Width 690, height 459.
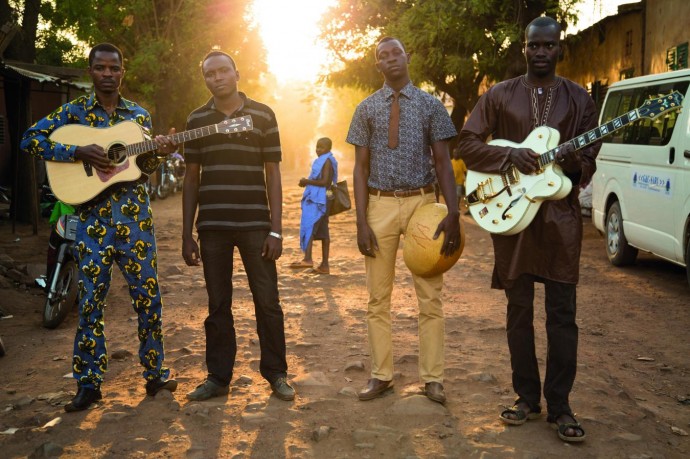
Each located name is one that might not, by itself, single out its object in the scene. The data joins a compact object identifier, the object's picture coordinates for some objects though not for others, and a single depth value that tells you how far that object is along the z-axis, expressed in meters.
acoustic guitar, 4.62
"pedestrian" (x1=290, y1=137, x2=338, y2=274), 9.91
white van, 8.14
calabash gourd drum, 4.62
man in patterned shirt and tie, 4.71
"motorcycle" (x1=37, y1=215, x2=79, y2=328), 6.93
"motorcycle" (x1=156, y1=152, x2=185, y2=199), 24.67
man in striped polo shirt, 4.81
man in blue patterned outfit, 4.73
